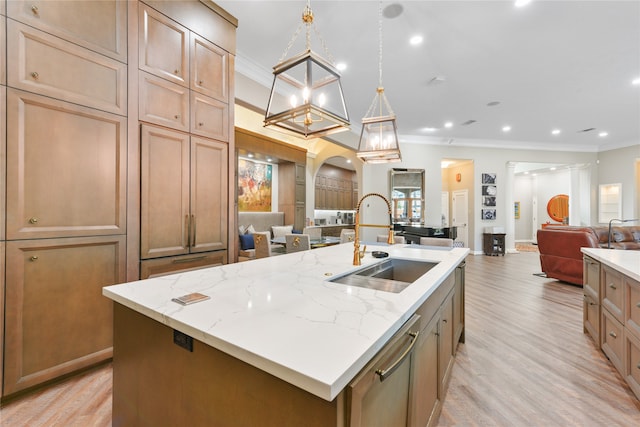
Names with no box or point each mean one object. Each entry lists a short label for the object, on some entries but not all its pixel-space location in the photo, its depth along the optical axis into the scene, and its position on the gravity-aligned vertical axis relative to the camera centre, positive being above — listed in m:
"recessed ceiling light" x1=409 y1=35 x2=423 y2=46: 3.26 +2.05
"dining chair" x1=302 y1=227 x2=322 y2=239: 6.10 -0.43
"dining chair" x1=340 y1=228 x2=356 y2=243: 4.54 -0.40
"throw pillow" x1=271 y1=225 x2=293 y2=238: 6.72 -0.44
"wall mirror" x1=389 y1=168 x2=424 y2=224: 7.47 +0.42
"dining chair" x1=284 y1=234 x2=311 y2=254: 4.28 -0.48
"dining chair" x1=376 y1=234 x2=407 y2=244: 3.62 -0.36
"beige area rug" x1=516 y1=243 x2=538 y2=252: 9.23 -1.21
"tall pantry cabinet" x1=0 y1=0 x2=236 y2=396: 1.68 +0.24
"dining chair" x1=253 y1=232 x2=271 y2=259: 4.09 -0.49
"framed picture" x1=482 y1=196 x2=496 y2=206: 8.16 +0.38
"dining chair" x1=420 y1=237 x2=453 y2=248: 3.16 -0.34
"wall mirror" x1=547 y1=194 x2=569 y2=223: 10.99 +0.26
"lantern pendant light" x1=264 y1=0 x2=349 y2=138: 1.74 +0.74
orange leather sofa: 4.45 -0.51
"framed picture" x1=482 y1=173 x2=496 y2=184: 8.20 +1.03
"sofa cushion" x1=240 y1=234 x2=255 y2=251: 5.82 -0.63
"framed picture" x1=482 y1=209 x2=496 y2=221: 8.15 -0.03
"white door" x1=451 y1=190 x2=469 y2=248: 8.53 -0.03
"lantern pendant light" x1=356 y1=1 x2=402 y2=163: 3.03 +0.81
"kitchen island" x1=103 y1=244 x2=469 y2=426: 0.69 -0.36
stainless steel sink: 1.53 -0.40
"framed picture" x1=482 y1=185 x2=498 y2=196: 8.18 +0.68
